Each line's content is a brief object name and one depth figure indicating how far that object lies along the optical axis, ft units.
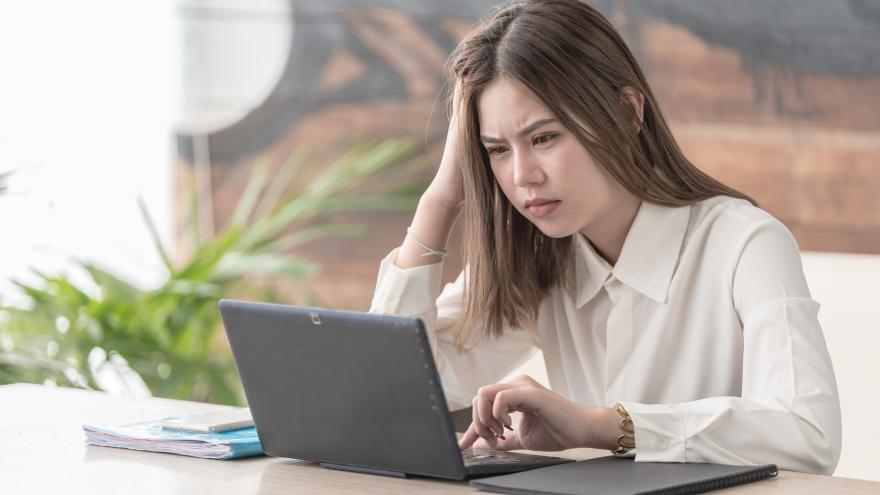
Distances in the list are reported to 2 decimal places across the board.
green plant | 12.38
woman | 7.97
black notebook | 7.38
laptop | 7.51
